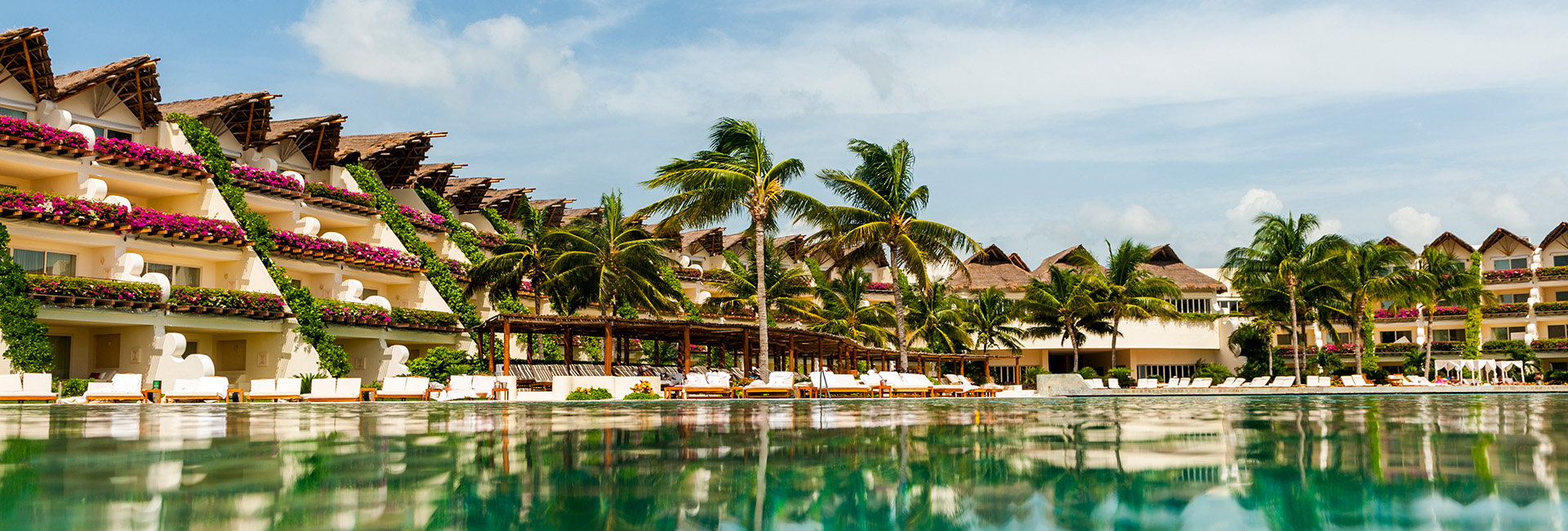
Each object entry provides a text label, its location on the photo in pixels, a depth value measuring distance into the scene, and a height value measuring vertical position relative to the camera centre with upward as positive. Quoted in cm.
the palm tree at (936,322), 5366 +156
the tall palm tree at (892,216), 3341 +403
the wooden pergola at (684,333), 2891 +71
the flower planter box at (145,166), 3250 +570
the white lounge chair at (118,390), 2348 -45
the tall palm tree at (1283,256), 4934 +406
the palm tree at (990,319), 5741 +177
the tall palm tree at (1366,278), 5038 +313
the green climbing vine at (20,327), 2667 +97
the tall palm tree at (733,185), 2942 +438
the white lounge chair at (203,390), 2350 -47
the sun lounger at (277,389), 2430 -48
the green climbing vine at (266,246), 3438 +362
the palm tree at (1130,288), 5484 +303
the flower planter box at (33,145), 3016 +577
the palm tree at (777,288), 4678 +287
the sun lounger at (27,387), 2219 -35
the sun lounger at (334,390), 2578 -56
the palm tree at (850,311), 4906 +195
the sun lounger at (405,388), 2602 -54
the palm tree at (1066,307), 5525 +222
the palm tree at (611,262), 3394 +287
